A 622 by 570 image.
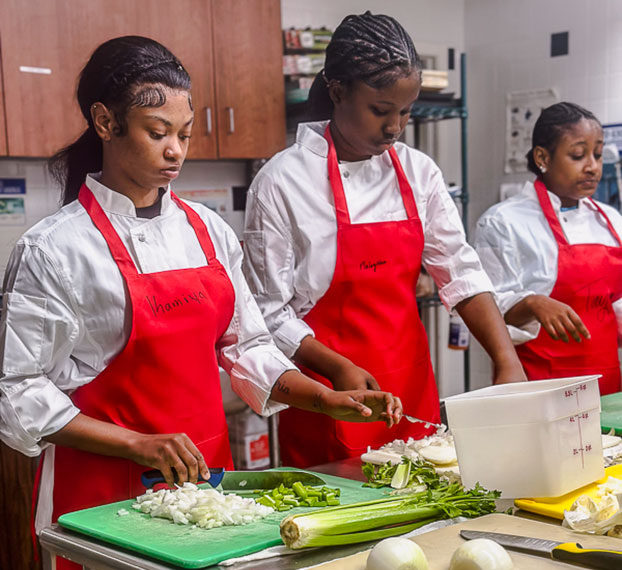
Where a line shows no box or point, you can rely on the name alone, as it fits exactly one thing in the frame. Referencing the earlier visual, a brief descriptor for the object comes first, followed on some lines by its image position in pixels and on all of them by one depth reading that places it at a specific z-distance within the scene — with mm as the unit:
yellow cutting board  1274
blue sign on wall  3568
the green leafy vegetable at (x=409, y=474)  1463
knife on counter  1053
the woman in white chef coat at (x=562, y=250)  2557
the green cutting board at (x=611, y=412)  1852
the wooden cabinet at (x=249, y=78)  3875
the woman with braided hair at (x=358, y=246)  1948
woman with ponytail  1509
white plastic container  1283
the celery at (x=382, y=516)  1169
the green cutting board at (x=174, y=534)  1162
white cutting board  1102
